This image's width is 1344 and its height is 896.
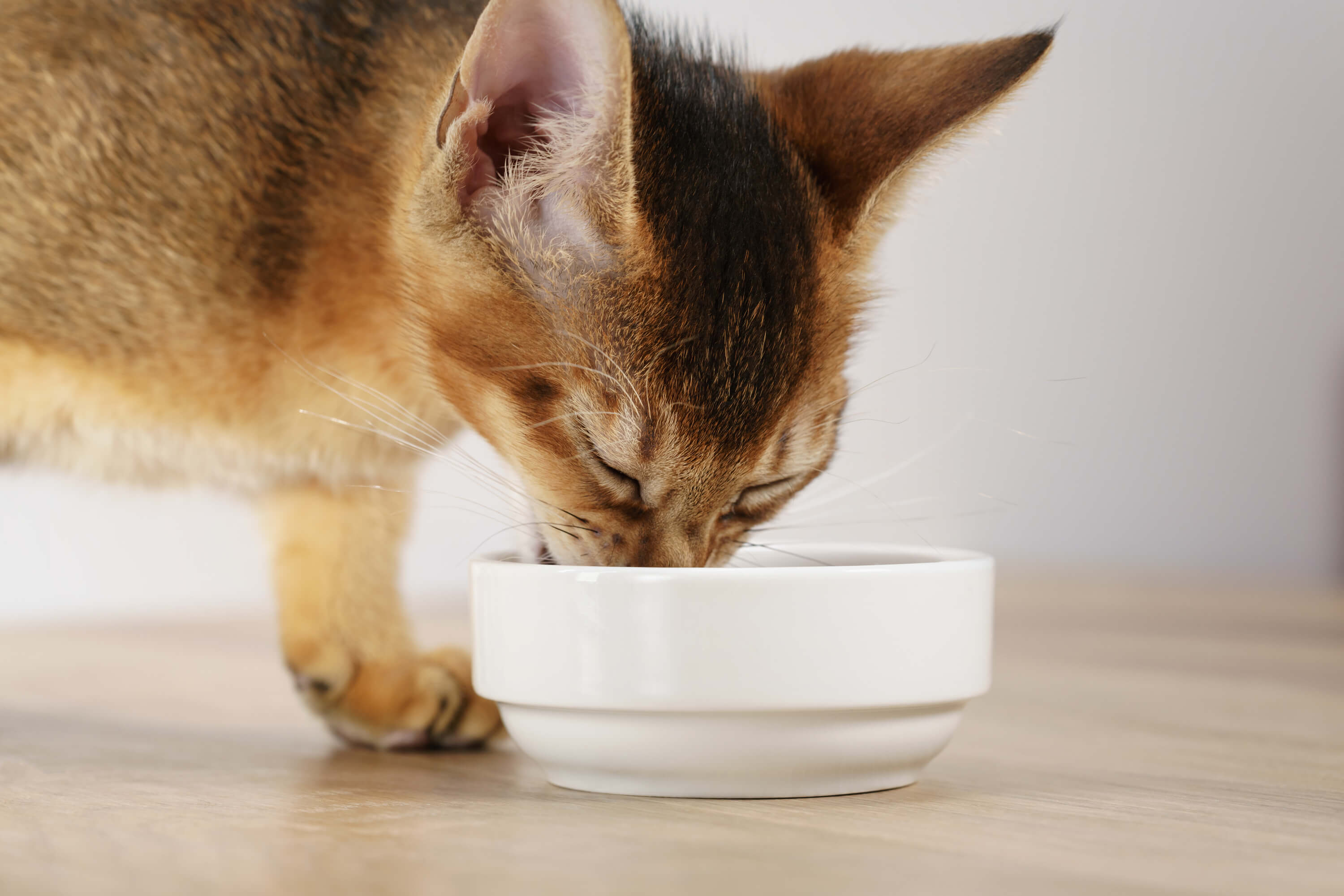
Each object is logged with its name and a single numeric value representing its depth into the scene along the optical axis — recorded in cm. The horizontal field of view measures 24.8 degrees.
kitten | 67
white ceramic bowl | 60
